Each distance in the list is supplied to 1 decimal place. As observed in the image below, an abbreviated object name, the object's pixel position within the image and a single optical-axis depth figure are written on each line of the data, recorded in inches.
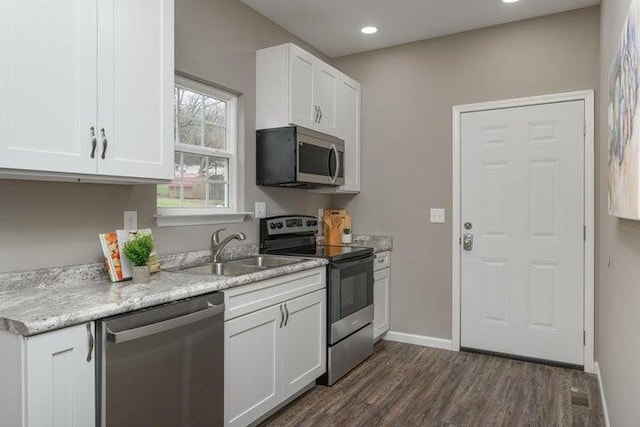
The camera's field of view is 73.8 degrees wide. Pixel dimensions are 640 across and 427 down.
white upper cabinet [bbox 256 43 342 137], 120.9
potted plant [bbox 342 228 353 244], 157.1
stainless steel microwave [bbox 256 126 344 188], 121.0
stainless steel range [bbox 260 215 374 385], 116.4
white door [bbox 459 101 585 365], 128.9
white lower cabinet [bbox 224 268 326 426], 84.1
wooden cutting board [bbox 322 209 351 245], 158.2
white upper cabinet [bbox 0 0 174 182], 59.1
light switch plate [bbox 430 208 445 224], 147.6
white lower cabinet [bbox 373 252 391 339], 145.8
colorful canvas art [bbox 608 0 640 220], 51.1
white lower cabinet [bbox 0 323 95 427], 51.9
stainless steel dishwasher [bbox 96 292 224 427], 59.2
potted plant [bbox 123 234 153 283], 78.8
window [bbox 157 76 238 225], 105.9
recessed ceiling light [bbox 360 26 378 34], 140.6
